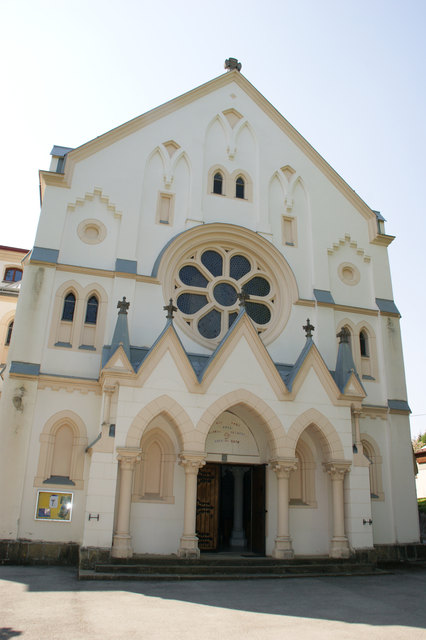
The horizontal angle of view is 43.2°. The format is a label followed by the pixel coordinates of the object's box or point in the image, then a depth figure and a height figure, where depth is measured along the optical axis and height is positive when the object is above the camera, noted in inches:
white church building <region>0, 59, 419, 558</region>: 563.2 +181.8
